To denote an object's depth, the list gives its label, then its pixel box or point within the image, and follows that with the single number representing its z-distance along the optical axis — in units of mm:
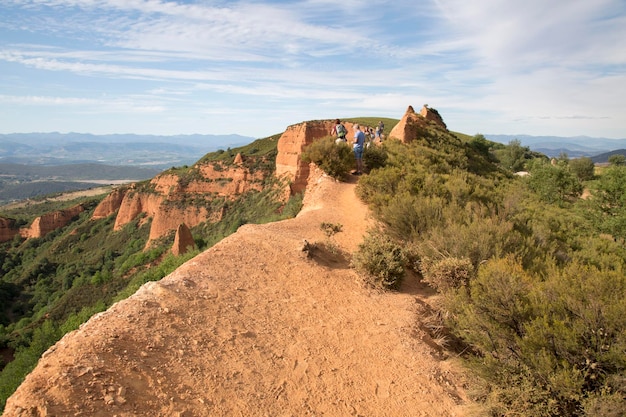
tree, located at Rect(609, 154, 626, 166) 44478
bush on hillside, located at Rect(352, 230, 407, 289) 7531
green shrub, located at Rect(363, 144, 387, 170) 15947
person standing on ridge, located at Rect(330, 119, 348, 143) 16469
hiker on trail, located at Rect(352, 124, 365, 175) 14363
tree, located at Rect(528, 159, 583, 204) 25656
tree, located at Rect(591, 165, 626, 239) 16219
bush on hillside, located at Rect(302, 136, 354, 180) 15195
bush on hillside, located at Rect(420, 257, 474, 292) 6789
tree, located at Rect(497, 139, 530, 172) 50312
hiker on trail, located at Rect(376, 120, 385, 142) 22905
